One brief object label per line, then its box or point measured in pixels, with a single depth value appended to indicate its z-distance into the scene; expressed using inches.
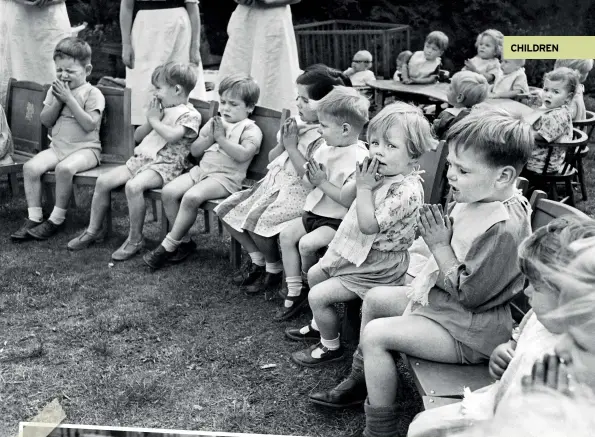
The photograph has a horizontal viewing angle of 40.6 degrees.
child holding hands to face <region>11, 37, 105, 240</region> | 210.7
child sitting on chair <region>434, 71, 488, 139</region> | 209.6
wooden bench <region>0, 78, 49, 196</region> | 228.1
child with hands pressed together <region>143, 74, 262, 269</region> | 184.2
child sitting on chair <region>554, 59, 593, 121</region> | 224.1
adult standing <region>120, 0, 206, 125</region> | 243.0
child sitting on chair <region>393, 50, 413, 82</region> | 322.3
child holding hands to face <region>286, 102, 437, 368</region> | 127.1
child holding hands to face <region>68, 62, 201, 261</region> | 196.9
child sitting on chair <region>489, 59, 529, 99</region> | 267.7
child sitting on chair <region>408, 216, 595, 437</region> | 75.0
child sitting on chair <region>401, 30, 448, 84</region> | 313.9
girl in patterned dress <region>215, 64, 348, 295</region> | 162.7
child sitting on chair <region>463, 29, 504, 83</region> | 296.8
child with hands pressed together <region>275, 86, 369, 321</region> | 146.1
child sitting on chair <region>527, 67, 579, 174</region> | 203.8
